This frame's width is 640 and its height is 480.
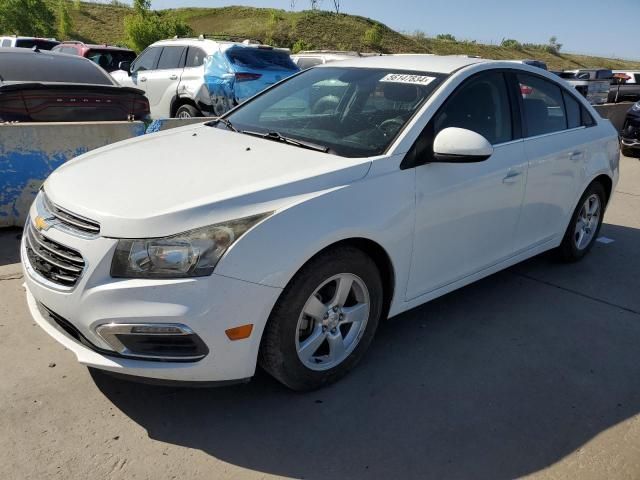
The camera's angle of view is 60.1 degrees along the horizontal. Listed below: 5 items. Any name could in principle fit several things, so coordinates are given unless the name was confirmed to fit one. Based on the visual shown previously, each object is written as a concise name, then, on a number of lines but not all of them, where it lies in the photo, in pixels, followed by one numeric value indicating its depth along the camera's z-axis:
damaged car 8.75
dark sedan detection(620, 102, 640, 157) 10.56
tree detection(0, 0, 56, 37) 30.19
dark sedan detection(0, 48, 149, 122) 5.41
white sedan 2.34
